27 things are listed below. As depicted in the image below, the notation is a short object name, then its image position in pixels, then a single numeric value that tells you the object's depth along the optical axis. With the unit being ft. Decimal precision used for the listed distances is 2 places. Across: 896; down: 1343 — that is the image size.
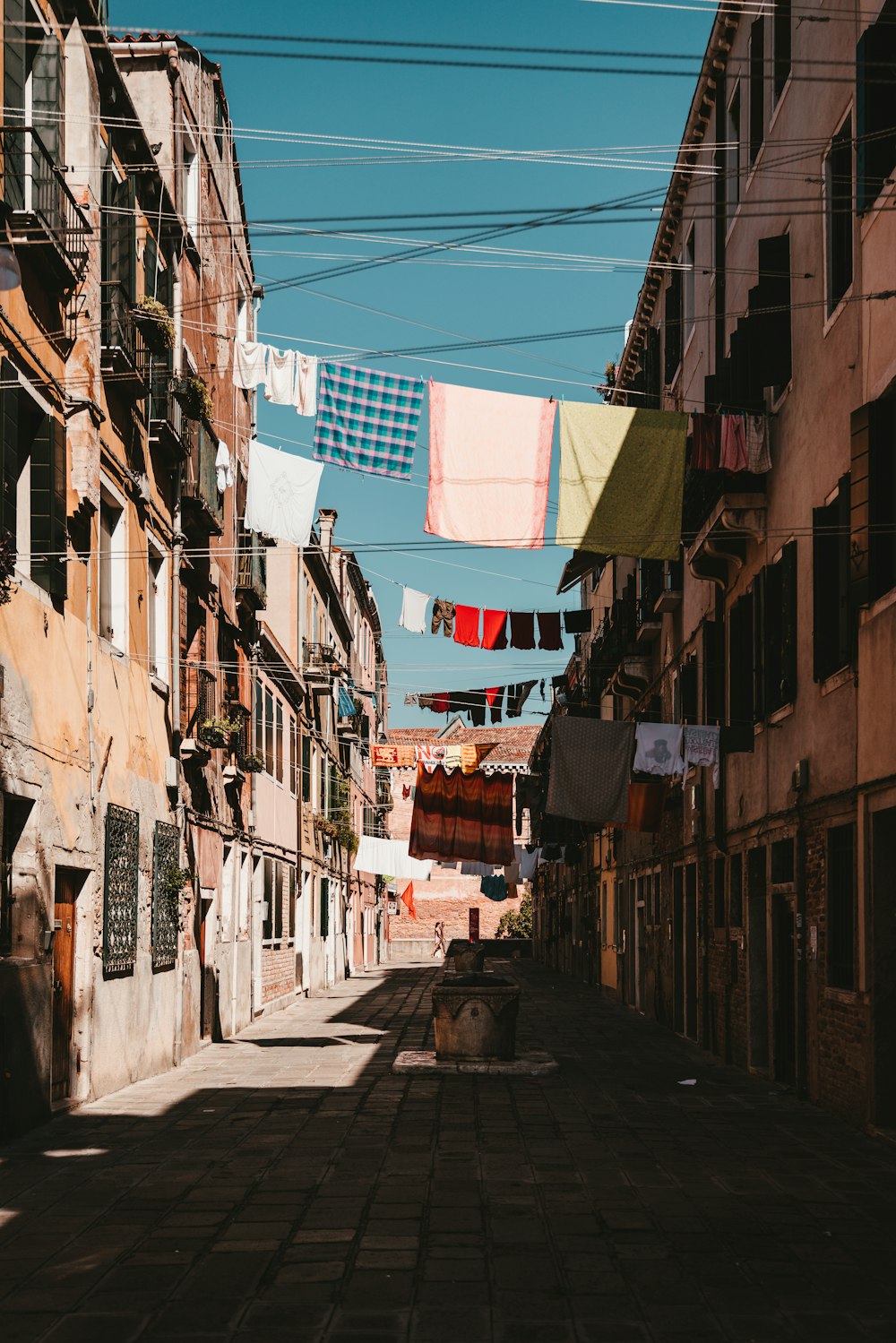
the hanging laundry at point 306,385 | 50.08
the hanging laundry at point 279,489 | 58.65
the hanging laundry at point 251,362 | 49.34
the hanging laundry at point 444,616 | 84.28
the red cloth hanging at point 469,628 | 80.79
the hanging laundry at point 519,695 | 99.04
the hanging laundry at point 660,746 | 62.95
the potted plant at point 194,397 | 58.18
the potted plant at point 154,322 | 51.13
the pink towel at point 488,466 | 50.42
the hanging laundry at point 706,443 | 53.16
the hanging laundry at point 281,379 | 49.90
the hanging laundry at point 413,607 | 86.94
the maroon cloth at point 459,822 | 110.32
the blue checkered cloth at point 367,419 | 49.85
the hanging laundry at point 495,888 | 207.71
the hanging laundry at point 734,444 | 54.13
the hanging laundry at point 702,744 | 59.62
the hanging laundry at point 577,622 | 87.57
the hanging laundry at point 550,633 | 79.71
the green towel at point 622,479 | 50.83
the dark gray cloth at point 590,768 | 72.02
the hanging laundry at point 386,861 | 141.79
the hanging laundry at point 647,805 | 80.12
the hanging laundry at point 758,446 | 53.93
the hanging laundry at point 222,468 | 69.82
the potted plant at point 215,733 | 63.36
